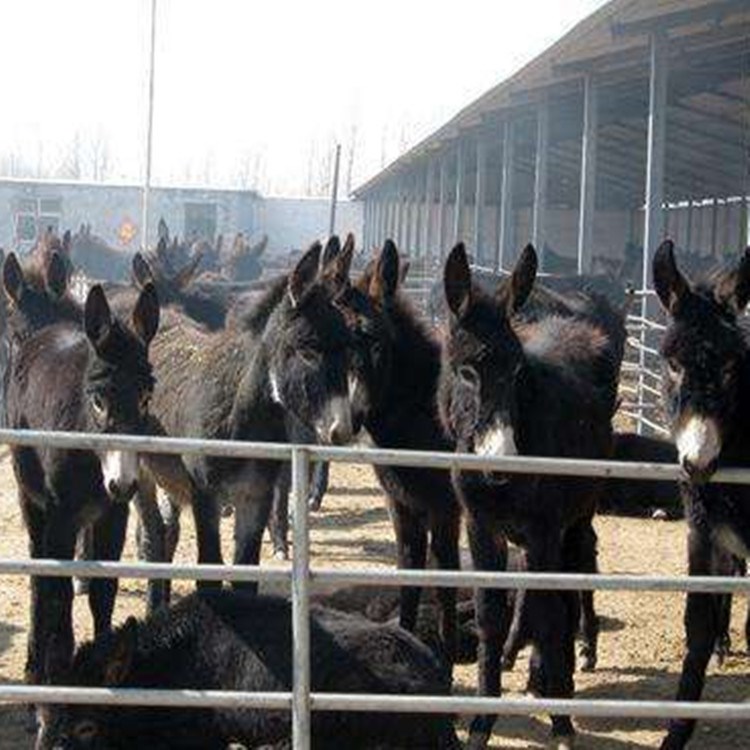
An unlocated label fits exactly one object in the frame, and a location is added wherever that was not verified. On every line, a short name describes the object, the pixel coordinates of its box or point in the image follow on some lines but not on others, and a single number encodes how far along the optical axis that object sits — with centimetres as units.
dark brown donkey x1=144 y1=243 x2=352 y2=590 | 705
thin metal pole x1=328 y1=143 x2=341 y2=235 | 3388
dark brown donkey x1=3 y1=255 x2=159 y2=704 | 652
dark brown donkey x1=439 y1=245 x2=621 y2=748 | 623
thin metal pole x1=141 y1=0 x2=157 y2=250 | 3781
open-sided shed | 1650
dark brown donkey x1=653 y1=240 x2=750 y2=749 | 520
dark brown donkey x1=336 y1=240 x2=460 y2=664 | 740
